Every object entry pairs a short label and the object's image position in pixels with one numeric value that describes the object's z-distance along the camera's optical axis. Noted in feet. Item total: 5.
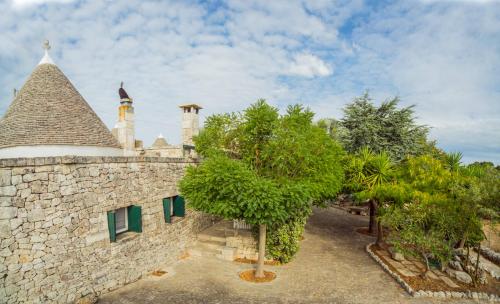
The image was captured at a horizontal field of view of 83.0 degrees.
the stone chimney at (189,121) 55.01
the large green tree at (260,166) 30.12
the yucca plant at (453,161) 44.50
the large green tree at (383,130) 62.13
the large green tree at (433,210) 31.71
